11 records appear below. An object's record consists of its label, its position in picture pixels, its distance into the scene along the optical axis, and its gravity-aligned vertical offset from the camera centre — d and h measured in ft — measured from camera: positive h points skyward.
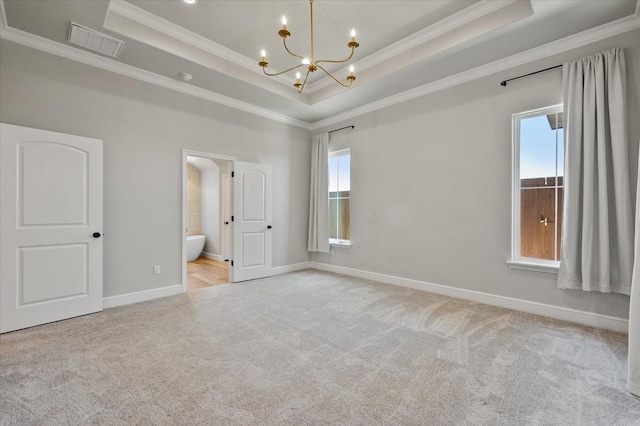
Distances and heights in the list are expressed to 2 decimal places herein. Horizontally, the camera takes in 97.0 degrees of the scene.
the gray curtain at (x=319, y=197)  17.95 +0.95
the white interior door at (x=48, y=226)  9.13 -0.57
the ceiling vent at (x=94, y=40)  9.40 +5.95
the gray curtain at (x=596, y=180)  8.79 +1.08
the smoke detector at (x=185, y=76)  12.30 +5.94
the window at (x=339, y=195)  17.49 +1.04
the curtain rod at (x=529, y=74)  10.17 +5.22
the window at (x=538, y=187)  10.49 +0.97
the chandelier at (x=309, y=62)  7.18 +4.50
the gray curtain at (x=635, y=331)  6.03 -2.55
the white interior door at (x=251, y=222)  15.52 -0.62
